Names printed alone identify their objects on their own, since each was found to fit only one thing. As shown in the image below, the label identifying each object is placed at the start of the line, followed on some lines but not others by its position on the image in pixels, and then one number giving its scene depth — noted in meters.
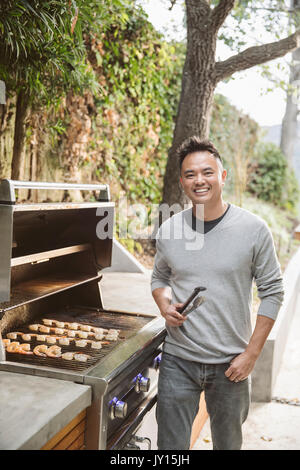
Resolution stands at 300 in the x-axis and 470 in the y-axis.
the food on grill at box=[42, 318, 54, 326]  2.40
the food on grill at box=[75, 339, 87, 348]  2.10
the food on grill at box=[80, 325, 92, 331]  2.33
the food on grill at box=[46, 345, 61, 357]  1.96
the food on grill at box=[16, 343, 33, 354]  1.95
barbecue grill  1.69
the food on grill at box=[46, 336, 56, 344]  2.13
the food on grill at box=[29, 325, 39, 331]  2.30
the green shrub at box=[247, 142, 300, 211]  11.77
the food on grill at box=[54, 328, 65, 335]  2.28
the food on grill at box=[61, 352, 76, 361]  1.92
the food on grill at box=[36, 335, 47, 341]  2.15
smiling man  1.89
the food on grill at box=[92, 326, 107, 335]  2.28
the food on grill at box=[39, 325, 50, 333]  2.28
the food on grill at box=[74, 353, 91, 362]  1.90
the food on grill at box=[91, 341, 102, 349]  2.08
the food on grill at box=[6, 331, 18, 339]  2.15
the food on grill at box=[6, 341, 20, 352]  1.96
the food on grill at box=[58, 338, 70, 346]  2.12
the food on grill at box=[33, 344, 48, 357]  1.95
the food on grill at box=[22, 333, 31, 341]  2.14
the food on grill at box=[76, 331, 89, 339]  2.24
